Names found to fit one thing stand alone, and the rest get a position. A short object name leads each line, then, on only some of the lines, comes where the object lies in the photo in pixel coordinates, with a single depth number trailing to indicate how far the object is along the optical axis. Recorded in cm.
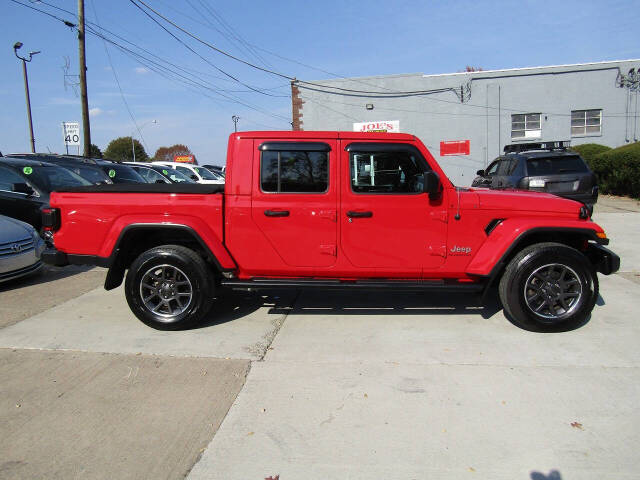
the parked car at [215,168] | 3003
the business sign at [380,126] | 2434
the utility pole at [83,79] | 1762
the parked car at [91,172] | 977
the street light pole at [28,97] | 2585
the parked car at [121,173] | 1175
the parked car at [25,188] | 790
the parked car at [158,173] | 1465
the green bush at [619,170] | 1572
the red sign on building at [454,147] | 2377
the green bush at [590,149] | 2030
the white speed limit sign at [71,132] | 1950
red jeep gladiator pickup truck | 433
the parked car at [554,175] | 915
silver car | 602
